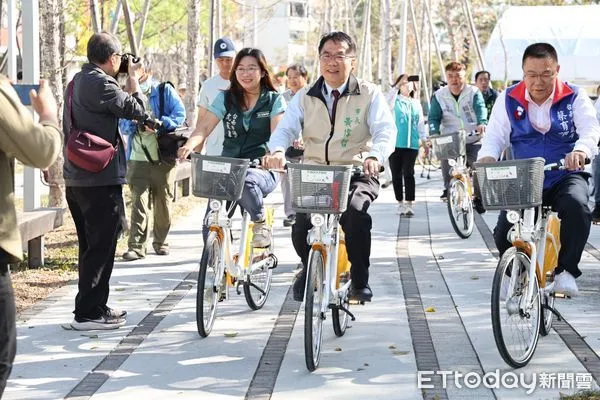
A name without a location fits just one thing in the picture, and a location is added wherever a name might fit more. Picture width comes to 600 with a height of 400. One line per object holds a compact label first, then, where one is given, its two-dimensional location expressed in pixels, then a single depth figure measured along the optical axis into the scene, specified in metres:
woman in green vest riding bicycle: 9.06
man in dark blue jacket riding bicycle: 7.51
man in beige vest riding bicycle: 7.76
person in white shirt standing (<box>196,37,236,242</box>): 11.27
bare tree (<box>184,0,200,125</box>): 20.72
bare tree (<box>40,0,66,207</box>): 12.77
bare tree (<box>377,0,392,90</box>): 29.71
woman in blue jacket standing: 15.98
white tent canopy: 27.55
